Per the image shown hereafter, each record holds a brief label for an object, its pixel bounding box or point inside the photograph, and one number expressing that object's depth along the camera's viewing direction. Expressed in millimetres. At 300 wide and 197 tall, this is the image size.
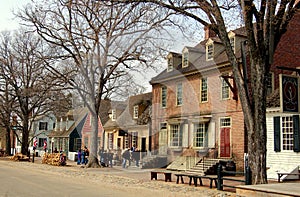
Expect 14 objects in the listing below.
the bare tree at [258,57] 12992
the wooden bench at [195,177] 15094
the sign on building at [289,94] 13566
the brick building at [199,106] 23859
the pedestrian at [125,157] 28609
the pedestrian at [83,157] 32188
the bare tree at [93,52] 25438
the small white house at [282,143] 18969
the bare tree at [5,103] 39400
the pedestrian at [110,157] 30141
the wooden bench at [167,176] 17814
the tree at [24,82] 36969
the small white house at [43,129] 65750
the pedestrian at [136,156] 30331
